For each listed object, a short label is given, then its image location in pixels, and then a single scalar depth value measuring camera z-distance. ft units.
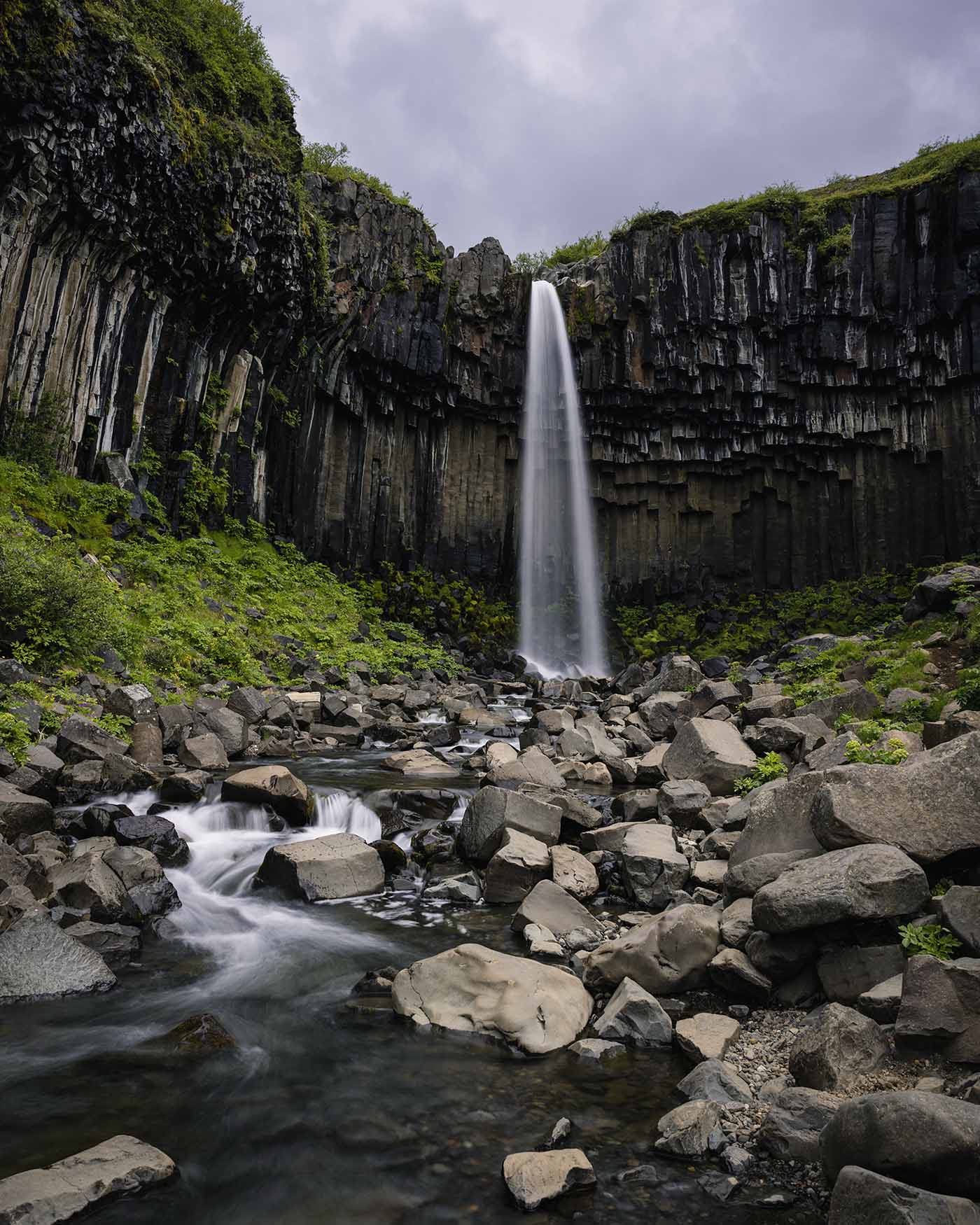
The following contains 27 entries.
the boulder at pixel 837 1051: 12.09
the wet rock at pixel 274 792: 29.09
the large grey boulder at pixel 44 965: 16.51
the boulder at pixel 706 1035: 14.01
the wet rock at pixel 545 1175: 10.57
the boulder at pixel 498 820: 25.25
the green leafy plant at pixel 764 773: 27.76
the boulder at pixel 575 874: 22.58
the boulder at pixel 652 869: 21.53
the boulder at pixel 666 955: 16.67
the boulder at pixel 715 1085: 12.51
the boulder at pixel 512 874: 22.82
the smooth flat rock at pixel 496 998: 15.15
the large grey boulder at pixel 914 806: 15.12
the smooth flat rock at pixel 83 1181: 9.82
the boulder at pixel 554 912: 20.10
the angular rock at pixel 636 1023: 14.85
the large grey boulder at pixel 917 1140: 9.00
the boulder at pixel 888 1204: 8.11
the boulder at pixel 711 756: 29.58
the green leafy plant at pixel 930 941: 13.46
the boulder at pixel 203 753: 35.86
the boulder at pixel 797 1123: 10.96
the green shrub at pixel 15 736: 28.78
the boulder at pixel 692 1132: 11.46
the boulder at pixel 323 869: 23.30
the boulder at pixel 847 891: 14.15
